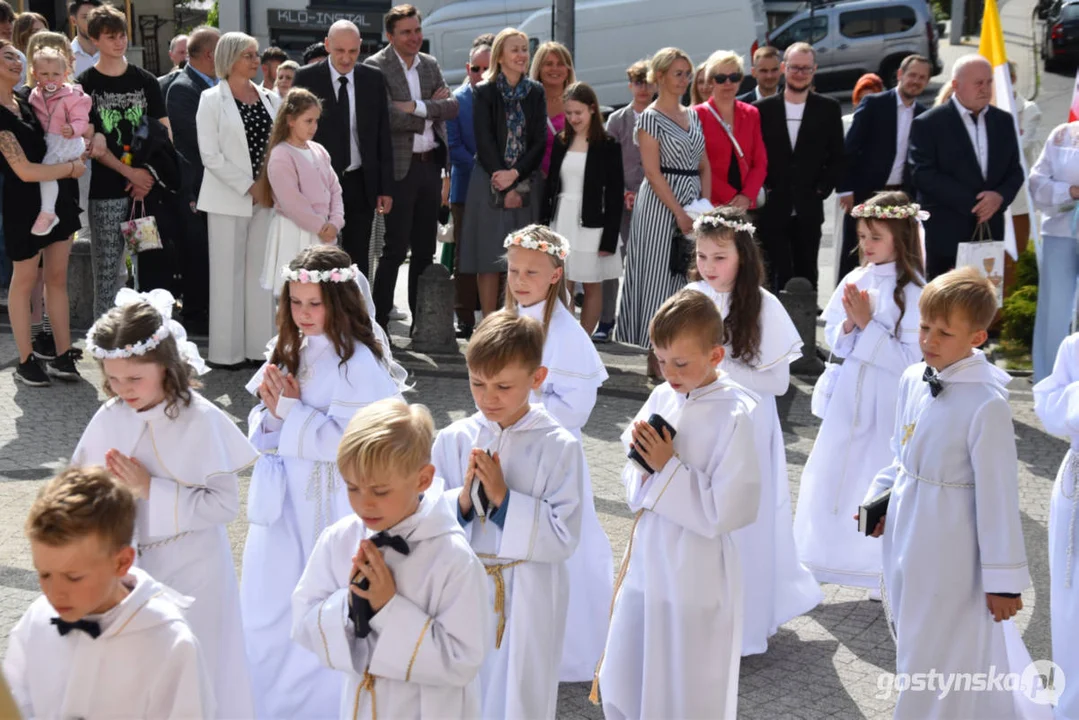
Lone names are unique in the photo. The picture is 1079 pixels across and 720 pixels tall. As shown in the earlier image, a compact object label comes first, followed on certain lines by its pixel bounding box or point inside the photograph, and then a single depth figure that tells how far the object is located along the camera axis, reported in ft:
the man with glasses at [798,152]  34.40
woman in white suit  30.81
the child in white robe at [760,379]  18.89
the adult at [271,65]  43.47
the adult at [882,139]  34.94
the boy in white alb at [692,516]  14.62
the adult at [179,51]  43.47
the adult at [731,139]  32.12
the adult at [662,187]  31.40
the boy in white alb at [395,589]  11.43
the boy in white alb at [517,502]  13.92
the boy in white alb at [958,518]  14.79
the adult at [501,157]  33.65
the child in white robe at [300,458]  16.63
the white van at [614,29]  67.51
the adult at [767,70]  36.63
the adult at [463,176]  35.50
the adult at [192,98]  33.68
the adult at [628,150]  36.88
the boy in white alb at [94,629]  10.56
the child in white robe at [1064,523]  16.17
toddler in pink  29.07
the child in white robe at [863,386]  21.15
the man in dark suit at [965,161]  31.37
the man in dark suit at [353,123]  32.30
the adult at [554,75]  35.35
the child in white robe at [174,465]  14.61
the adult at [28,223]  28.64
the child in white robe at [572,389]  17.79
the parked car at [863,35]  85.15
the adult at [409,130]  33.91
